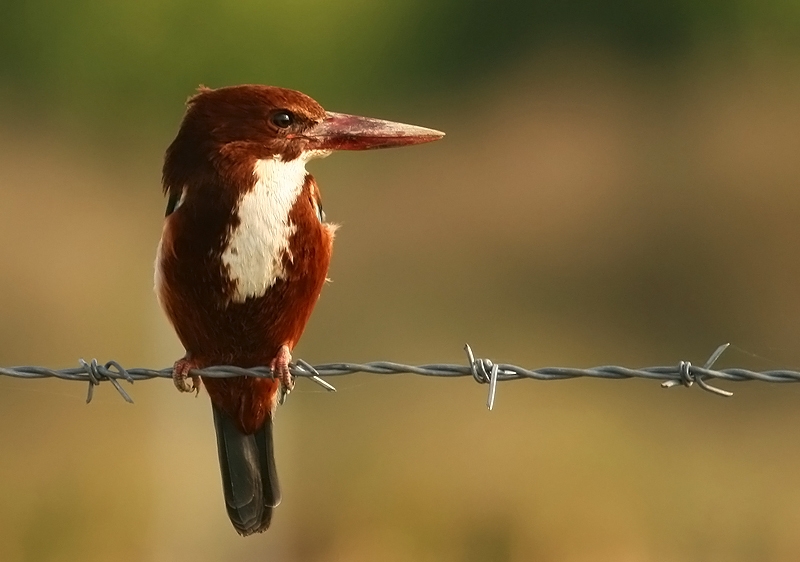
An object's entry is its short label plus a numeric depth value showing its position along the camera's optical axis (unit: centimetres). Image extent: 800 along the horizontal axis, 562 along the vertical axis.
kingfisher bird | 585
